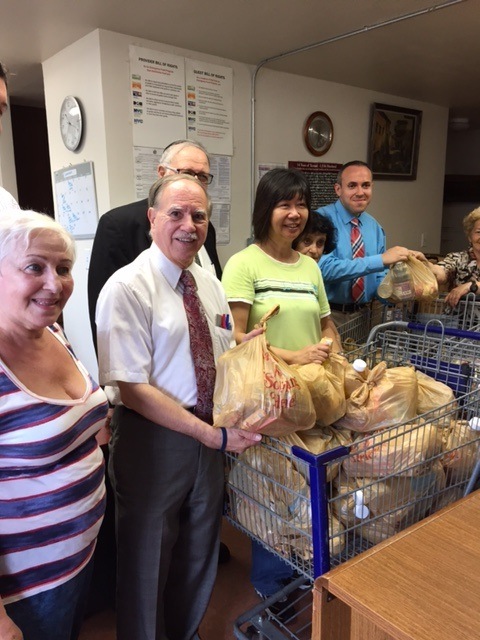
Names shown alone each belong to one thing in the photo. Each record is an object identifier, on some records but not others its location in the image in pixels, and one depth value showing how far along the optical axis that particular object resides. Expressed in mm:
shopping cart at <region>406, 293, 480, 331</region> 2365
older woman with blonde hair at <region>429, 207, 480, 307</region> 2504
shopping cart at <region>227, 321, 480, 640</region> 1131
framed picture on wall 4363
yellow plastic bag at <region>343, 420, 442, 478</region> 1213
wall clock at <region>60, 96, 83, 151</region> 3006
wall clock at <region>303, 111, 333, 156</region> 3865
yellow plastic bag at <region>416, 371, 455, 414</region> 1396
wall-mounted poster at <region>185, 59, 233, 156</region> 3148
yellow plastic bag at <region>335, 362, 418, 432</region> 1299
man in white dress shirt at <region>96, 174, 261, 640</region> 1233
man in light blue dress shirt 2516
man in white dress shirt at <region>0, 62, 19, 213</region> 1429
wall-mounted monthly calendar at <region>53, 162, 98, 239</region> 3057
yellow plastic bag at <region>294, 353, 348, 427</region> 1254
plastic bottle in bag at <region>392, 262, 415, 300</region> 2156
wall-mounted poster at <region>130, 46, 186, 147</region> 2904
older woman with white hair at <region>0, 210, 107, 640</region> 926
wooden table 722
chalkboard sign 3955
